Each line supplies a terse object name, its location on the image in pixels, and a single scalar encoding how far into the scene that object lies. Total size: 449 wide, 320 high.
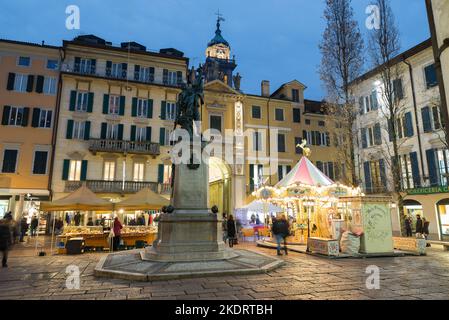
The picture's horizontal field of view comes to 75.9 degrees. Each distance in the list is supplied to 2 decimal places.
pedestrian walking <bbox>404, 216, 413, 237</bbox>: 18.33
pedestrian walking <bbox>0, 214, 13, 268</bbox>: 9.31
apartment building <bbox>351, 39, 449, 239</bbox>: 20.03
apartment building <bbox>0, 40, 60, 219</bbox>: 23.08
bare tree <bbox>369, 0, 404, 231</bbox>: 17.36
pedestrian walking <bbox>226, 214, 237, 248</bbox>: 15.30
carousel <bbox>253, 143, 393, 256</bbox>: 11.61
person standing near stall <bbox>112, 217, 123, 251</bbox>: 13.48
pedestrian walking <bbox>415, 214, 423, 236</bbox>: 16.61
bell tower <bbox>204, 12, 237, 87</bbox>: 43.09
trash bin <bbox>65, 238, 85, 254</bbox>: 12.72
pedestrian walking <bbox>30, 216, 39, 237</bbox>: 20.82
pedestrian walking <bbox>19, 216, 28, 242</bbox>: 18.77
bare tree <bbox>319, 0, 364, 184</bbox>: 18.00
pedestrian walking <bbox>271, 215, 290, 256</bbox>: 11.91
